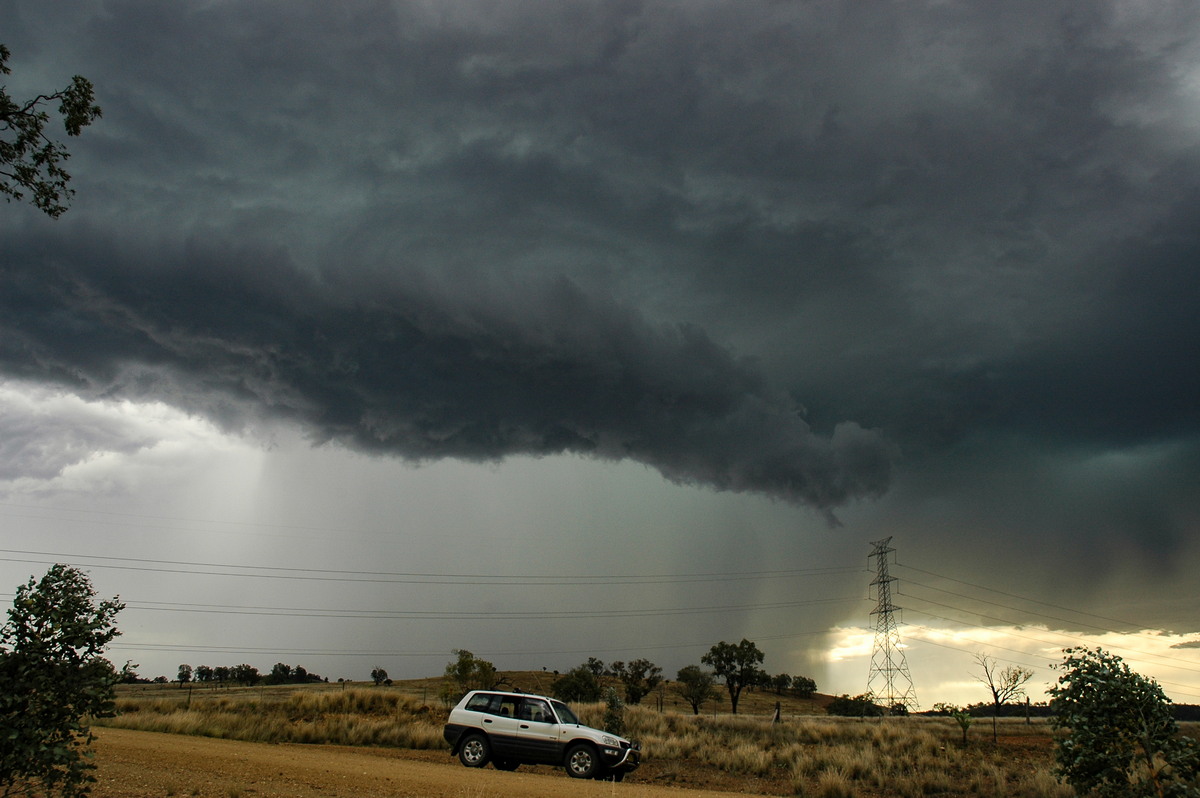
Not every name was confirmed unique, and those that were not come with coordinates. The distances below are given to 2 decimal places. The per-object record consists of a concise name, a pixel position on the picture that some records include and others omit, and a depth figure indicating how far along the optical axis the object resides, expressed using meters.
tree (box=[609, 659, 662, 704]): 92.11
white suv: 23.19
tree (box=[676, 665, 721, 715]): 88.38
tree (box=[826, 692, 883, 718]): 104.62
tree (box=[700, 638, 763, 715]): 93.62
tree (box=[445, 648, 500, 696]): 73.31
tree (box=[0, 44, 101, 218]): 17.41
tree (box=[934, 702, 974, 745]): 39.27
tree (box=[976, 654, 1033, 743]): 61.16
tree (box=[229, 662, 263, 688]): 125.81
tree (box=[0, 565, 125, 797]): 8.43
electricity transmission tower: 71.21
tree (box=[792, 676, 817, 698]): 140.12
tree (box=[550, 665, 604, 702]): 80.25
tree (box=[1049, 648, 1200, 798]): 11.02
